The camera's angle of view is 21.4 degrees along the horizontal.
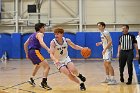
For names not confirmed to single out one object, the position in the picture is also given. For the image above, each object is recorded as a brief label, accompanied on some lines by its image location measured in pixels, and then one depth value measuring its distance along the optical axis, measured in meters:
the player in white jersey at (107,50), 11.43
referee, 11.45
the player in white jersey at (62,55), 9.82
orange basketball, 10.07
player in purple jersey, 10.52
